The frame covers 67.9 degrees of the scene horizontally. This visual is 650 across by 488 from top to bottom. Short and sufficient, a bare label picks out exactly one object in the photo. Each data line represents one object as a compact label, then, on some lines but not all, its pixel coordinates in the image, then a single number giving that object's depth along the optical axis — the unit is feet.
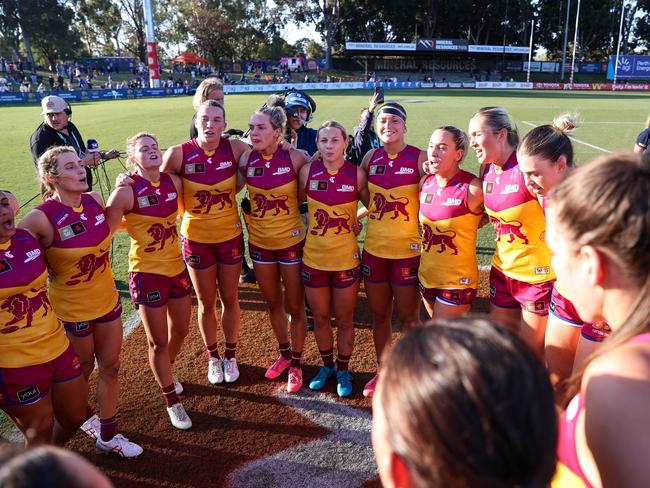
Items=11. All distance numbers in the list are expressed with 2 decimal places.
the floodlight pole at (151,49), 131.75
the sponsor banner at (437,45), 193.57
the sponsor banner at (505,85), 151.12
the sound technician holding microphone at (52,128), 18.15
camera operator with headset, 18.00
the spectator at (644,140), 19.92
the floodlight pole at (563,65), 174.29
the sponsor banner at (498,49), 194.70
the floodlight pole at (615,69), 160.60
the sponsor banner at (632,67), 164.14
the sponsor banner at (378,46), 192.54
